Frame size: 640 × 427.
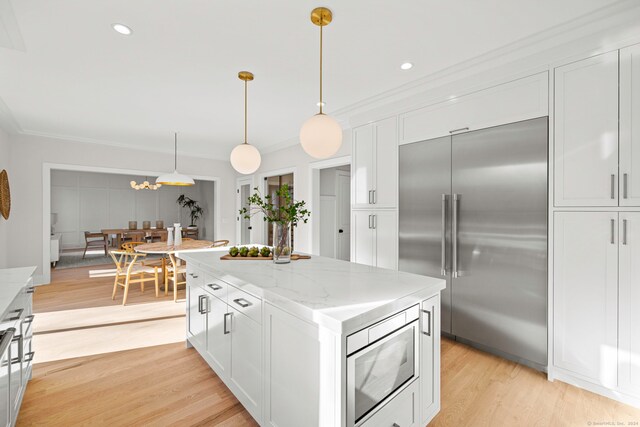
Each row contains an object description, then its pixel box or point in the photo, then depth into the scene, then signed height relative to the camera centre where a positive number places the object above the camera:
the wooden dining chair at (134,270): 3.95 -0.80
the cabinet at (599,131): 1.87 +0.56
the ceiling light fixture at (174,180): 4.62 +0.52
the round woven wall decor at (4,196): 4.07 +0.24
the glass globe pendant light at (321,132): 1.91 +0.53
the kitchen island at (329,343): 1.17 -0.62
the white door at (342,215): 5.86 -0.04
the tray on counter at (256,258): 2.32 -0.36
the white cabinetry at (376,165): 3.22 +0.55
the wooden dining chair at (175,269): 3.97 -0.82
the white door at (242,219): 6.86 -0.15
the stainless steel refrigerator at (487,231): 2.27 -0.15
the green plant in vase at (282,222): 2.06 -0.07
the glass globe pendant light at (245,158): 2.67 +0.50
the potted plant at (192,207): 10.57 +0.21
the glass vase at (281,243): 2.10 -0.22
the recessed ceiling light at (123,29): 2.09 +1.32
